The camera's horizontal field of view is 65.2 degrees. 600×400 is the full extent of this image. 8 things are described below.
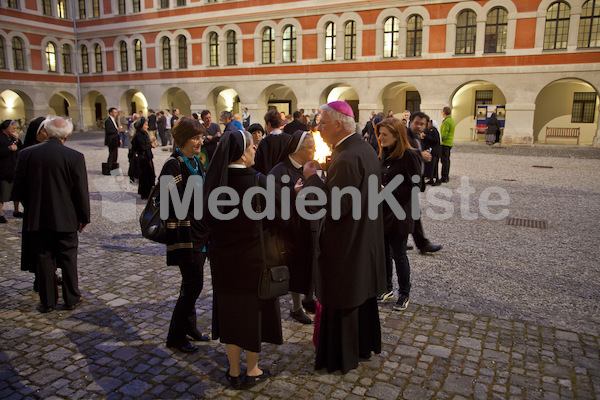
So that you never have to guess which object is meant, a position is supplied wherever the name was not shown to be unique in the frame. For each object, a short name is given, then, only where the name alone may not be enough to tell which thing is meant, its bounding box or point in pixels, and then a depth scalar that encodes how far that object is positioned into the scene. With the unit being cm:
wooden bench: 2487
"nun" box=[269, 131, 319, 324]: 405
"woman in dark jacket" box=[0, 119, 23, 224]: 791
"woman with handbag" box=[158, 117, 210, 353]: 375
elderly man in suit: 460
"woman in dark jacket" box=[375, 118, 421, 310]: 475
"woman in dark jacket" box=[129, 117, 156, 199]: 924
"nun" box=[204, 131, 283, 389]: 304
